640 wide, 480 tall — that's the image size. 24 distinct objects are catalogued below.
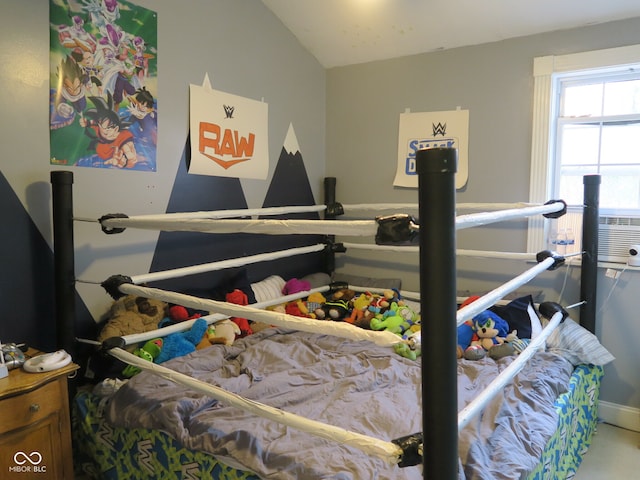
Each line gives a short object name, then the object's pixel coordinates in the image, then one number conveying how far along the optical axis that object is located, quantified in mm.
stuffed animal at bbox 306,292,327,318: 2451
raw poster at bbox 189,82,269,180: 2291
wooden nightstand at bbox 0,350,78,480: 1346
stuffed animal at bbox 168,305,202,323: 2064
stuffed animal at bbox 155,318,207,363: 1855
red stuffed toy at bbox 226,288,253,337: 2213
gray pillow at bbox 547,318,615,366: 2031
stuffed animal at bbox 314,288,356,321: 2416
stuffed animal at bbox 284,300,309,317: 2436
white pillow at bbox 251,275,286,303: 2475
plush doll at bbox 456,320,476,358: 2033
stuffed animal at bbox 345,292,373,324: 2395
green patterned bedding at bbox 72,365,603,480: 1379
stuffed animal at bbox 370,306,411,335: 2201
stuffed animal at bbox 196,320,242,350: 2012
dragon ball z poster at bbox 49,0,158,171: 1800
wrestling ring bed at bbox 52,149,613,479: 894
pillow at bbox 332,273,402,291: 2776
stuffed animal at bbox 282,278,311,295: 2598
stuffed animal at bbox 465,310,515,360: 1917
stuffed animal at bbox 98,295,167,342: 1873
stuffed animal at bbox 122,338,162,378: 1772
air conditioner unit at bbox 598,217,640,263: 2268
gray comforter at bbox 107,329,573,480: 1224
